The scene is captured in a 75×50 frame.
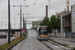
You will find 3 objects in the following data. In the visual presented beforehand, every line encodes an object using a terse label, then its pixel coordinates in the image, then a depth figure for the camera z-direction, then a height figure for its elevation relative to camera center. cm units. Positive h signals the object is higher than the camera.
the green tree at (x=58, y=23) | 9161 +180
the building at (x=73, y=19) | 6681 +277
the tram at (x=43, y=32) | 4531 -134
